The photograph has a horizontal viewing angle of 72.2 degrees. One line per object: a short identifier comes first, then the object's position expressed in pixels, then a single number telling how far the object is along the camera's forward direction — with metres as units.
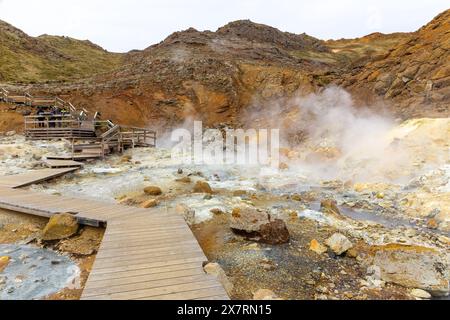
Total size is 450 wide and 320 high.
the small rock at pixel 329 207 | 7.87
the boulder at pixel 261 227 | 6.05
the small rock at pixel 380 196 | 9.20
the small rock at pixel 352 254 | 5.58
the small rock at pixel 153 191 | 9.25
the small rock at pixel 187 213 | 7.11
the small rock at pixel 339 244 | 5.66
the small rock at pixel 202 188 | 9.52
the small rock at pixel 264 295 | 4.21
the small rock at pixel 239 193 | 9.57
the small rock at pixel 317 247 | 5.78
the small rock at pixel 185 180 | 10.91
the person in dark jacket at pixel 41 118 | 17.10
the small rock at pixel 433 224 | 7.11
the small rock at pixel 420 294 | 4.45
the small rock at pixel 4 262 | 5.04
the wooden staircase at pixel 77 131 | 14.78
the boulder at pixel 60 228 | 6.10
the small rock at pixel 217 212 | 7.60
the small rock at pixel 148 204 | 7.77
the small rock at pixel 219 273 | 4.21
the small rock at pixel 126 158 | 14.29
